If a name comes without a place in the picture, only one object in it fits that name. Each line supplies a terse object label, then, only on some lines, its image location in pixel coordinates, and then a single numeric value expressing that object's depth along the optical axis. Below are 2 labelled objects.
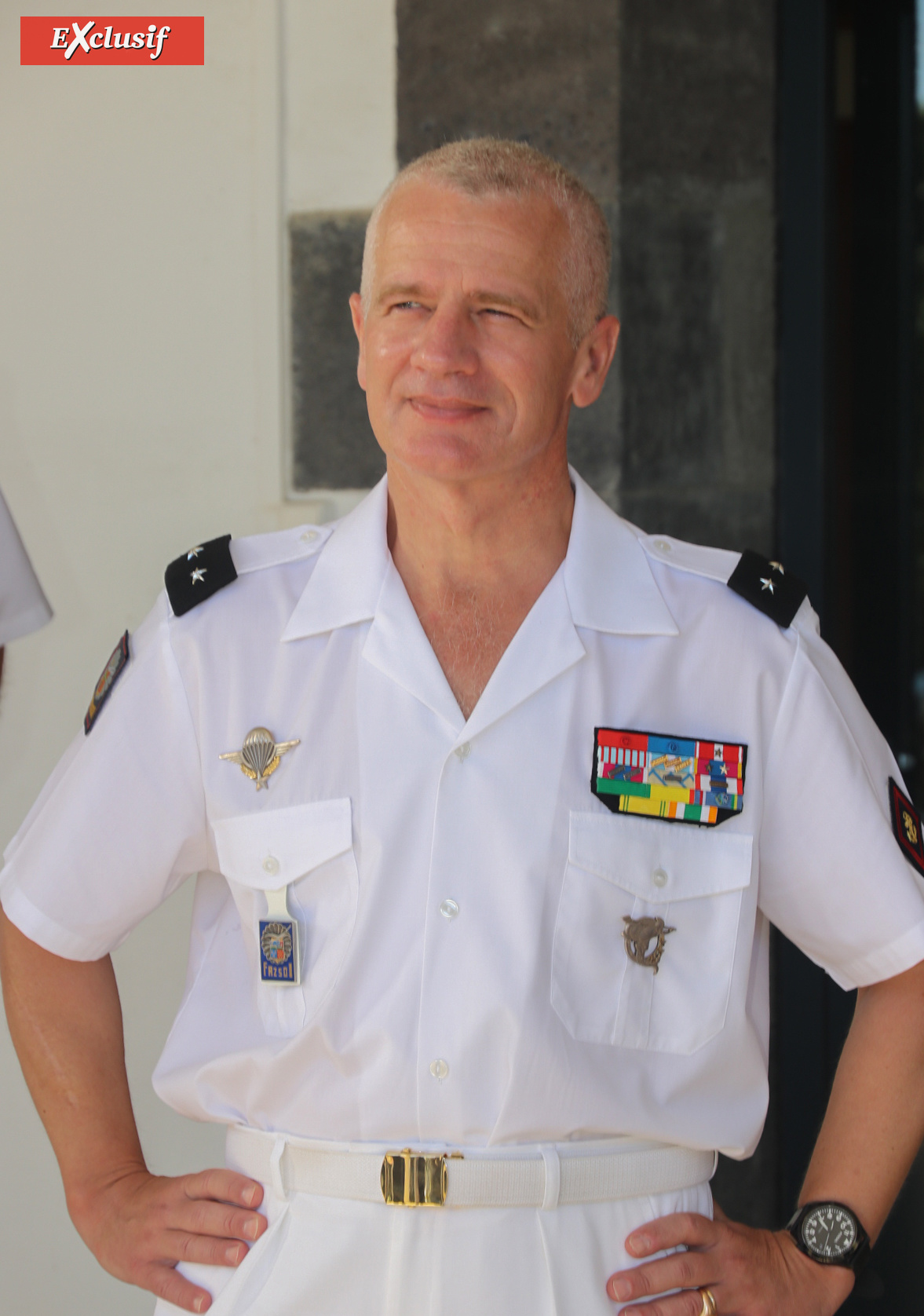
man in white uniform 2.47
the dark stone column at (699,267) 3.00
